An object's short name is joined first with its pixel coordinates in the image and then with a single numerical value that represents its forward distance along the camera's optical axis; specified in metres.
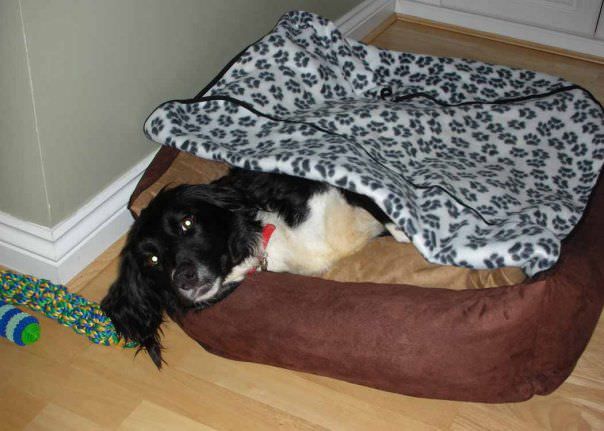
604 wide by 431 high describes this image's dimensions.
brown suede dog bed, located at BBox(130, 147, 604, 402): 1.64
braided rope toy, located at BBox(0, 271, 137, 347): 1.98
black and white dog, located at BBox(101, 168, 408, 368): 1.76
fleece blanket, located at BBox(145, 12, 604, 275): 1.82
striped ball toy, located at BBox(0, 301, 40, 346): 1.97
